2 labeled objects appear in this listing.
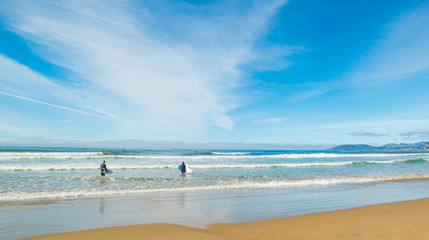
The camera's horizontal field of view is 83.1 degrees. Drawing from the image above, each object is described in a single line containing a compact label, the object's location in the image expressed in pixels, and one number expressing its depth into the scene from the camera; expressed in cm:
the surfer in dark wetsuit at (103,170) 1780
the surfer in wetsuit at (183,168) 1984
